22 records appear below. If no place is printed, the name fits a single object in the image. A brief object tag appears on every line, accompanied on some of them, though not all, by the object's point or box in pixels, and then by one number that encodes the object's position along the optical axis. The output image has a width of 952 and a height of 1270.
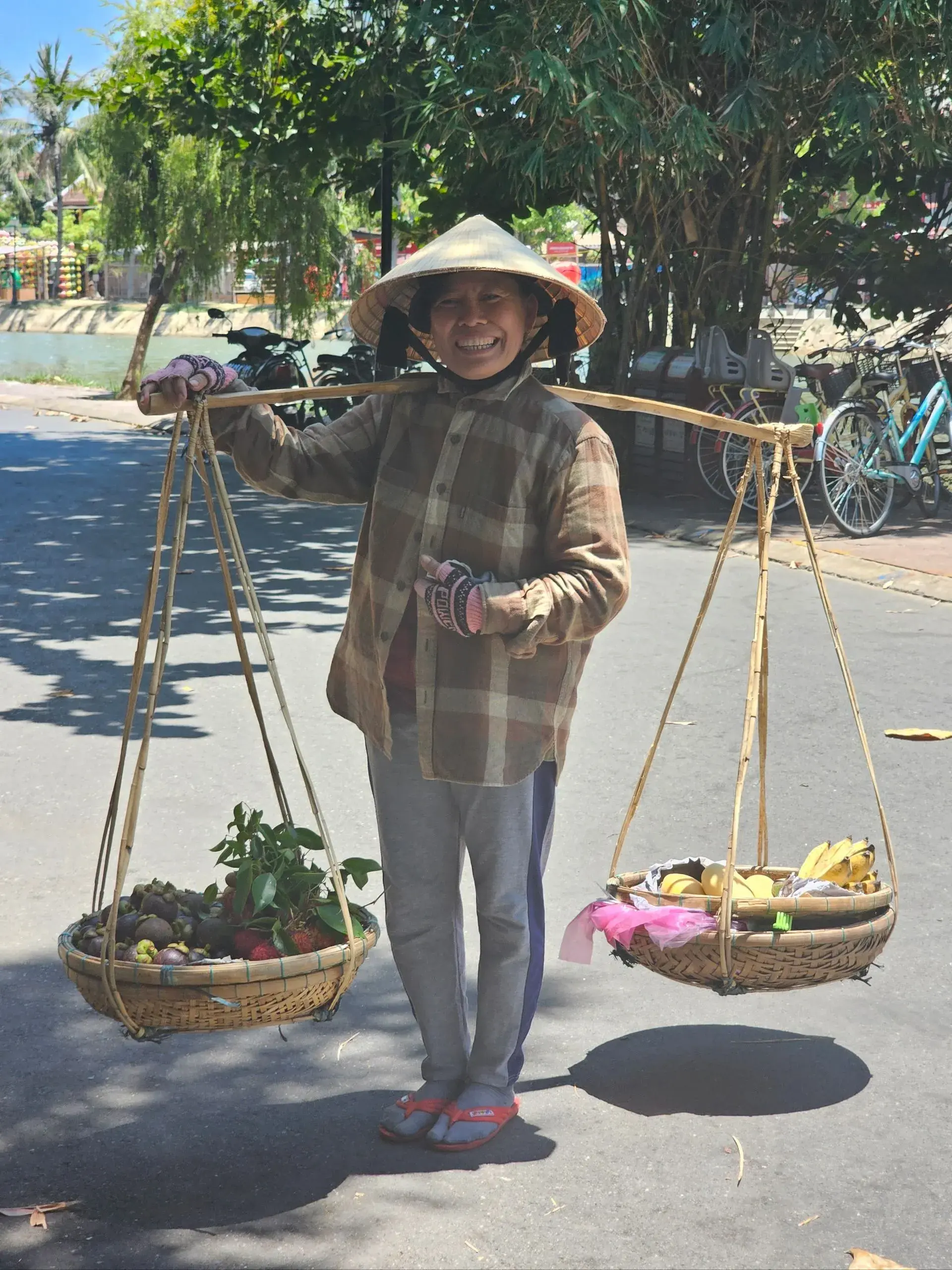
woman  2.64
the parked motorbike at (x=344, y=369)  15.41
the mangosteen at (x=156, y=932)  2.79
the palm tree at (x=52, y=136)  70.75
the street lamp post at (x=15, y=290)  70.56
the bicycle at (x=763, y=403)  11.00
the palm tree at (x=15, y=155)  85.25
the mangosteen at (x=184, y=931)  2.85
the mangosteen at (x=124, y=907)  2.91
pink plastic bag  2.93
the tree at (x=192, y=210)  18.75
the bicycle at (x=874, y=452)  10.12
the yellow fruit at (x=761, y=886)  3.24
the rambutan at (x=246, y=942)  2.81
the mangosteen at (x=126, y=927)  2.84
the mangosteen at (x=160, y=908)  2.90
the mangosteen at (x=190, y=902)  2.99
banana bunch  3.25
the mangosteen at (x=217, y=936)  2.85
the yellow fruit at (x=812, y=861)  3.38
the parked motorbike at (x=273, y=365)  15.14
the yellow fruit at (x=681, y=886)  3.30
